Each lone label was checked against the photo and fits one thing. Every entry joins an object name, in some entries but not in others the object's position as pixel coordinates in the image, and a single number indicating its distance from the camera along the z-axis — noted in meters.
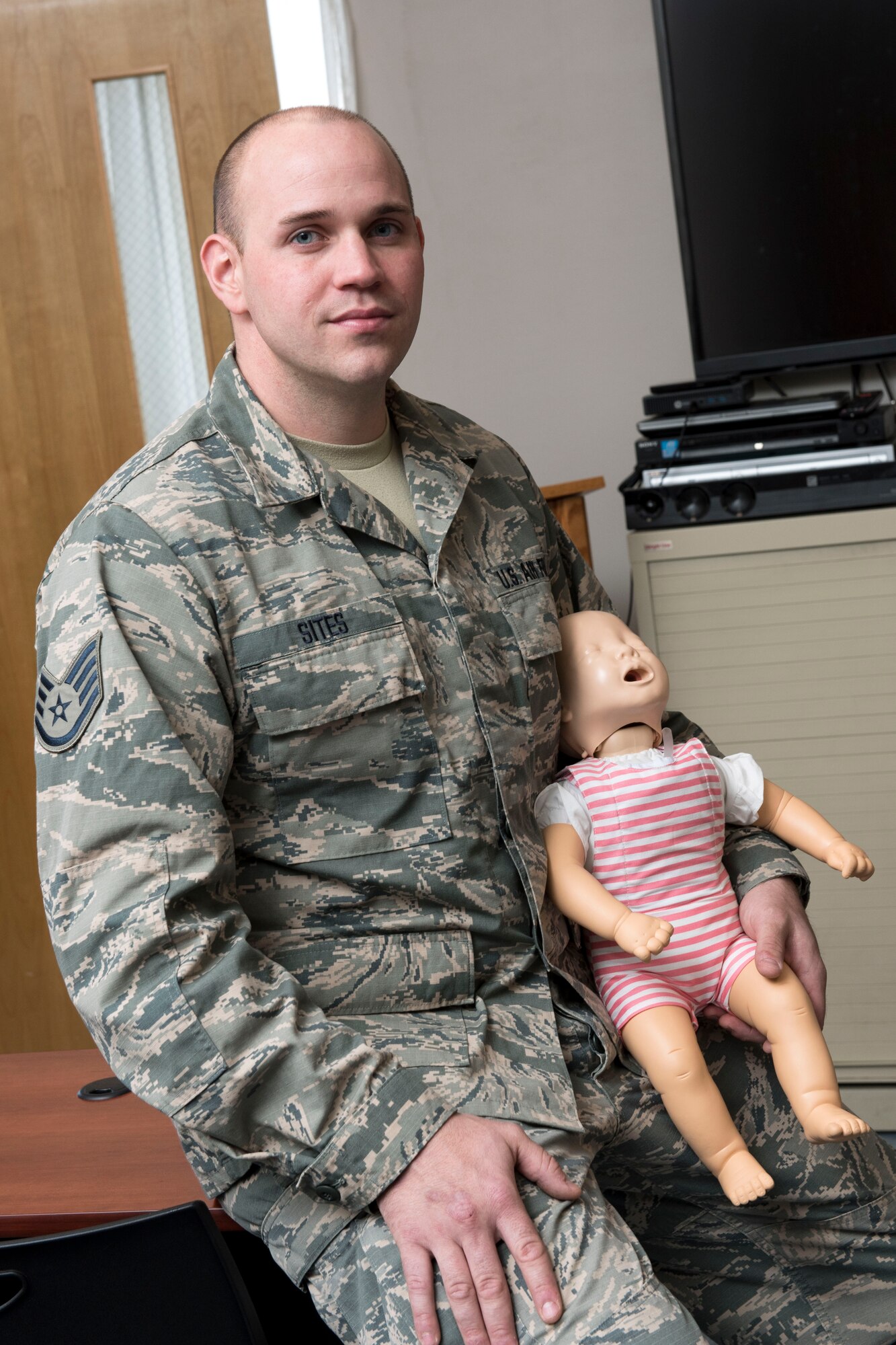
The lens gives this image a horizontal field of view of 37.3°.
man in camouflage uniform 1.12
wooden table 1.31
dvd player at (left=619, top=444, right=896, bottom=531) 2.51
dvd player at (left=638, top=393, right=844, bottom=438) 2.54
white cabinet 2.57
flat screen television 2.75
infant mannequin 1.31
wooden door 2.63
